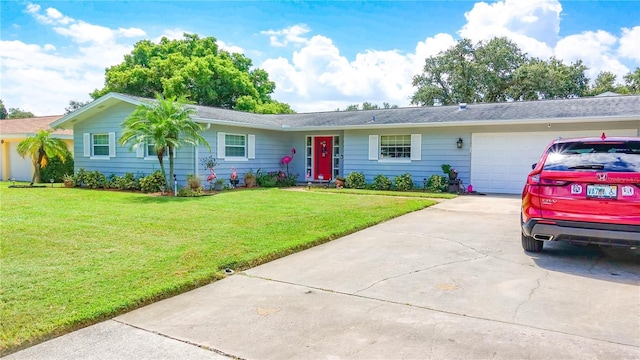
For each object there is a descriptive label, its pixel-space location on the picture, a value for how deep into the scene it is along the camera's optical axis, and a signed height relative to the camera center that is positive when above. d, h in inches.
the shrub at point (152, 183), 538.6 -27.2
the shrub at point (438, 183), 557.9 -25.0
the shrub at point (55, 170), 713.6 -15.2
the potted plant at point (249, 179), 617.7 -24.0
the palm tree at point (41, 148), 603.2 +19.1
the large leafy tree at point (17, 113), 2146.4 +257.1
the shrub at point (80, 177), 618.4 -23.4
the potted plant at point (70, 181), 622.5 -29.8
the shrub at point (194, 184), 515.5 -26.9
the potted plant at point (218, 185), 558.6 -30.2
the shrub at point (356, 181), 624.7 -25.9
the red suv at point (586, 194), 181.5 -12.7
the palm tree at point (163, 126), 481.4 +43.3
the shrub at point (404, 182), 586.6 -25.8
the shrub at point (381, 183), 603.5 -27.4
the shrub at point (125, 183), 564.7 -28.8
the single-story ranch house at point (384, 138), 519.2 +39.0
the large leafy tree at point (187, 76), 1158.3 +252.7
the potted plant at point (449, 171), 552.7 -8.3
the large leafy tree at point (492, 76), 1208.2 +275.8
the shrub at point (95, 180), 602.2 -26.9
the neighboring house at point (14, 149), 768.9 +23.0
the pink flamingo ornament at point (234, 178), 589.6 -21.7
